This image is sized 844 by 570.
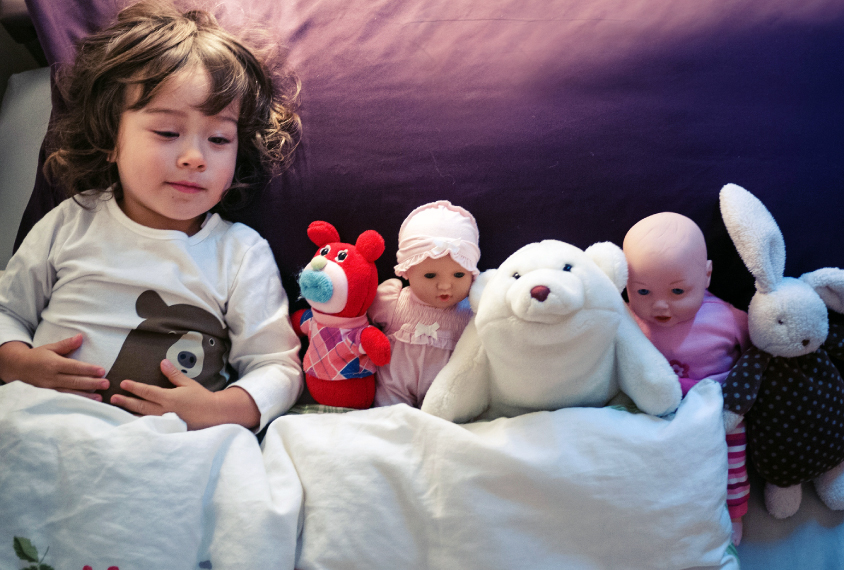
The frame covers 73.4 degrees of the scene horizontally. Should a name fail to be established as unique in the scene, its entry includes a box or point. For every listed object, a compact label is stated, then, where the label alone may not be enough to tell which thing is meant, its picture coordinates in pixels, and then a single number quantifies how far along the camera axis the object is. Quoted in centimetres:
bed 69
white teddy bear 69
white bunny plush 76
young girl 84
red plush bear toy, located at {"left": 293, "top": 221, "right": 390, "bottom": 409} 82
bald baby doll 77
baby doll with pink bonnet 80
